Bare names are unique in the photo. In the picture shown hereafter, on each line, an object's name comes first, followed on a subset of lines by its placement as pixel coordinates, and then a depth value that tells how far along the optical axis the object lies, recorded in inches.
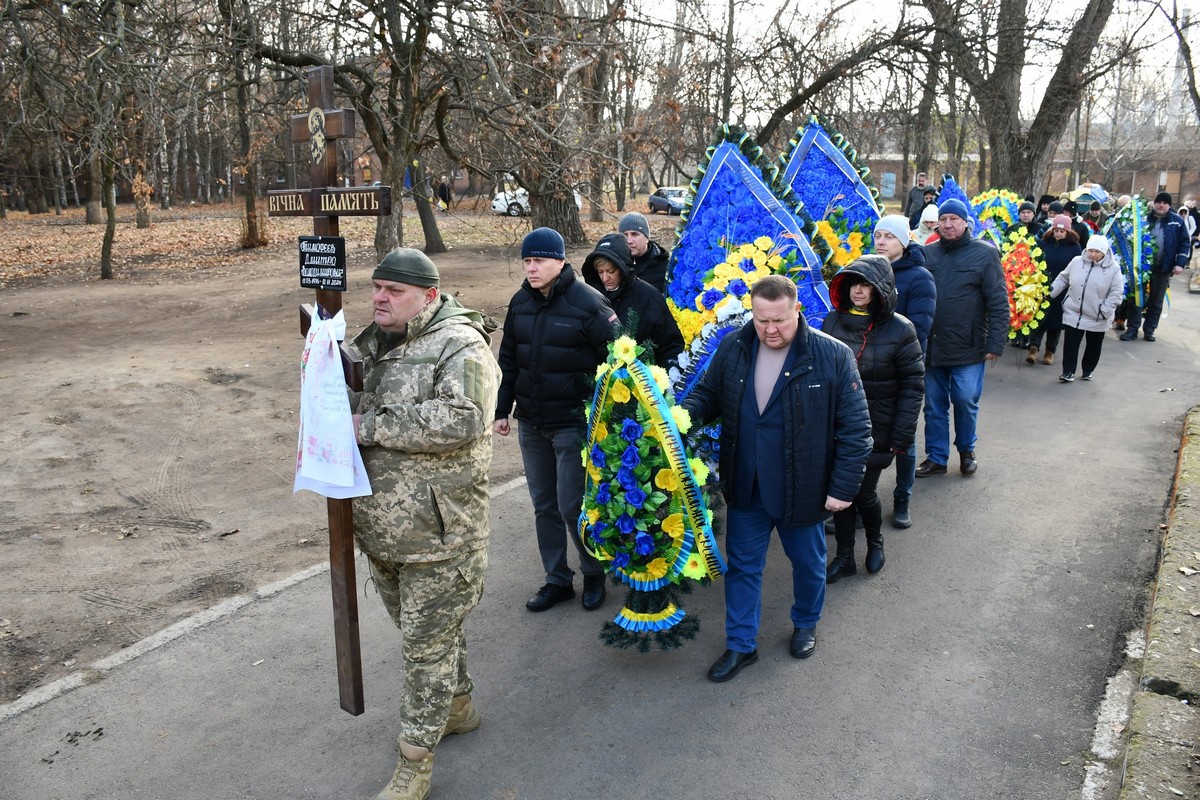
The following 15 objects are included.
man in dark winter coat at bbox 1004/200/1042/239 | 438.0
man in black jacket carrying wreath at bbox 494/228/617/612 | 174.4
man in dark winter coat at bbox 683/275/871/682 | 147.9
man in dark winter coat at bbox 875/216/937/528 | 236.1
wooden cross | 125.4
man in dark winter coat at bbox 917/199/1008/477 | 256.5
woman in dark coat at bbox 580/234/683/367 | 200.5
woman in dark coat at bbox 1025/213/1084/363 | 411.2
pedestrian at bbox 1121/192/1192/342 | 447.8
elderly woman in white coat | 358.0
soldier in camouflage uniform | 118.4
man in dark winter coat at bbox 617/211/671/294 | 246.7
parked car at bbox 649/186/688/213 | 1477.6
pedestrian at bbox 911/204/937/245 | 337.1
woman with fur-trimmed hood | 188.5
